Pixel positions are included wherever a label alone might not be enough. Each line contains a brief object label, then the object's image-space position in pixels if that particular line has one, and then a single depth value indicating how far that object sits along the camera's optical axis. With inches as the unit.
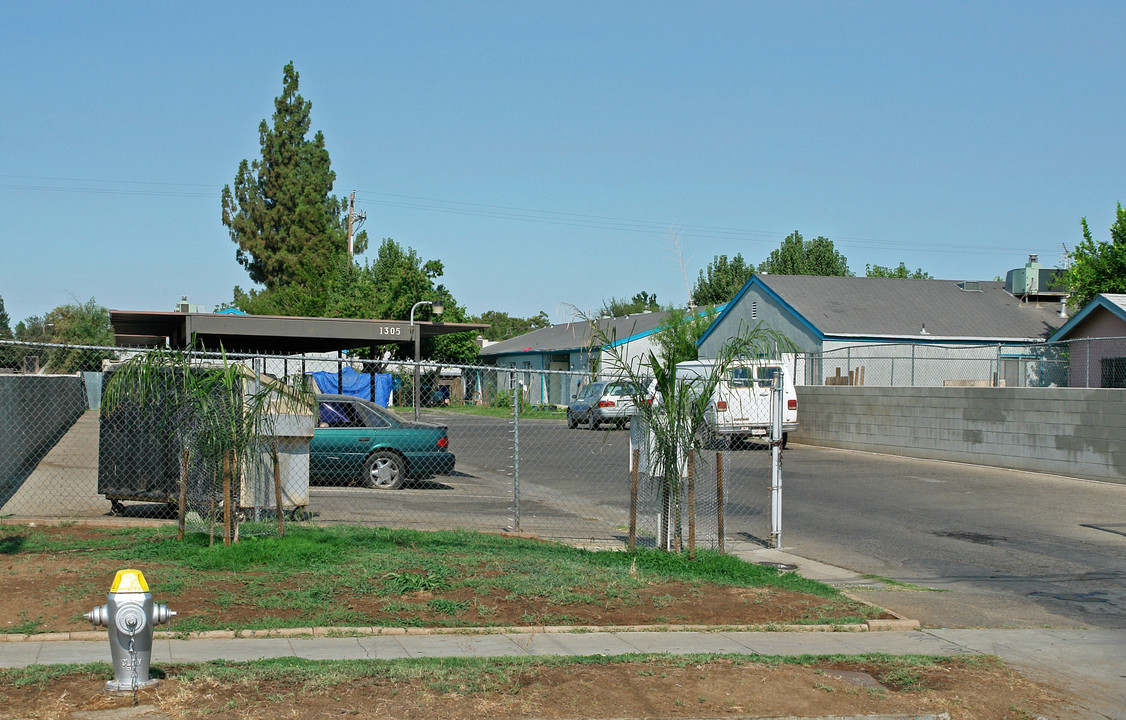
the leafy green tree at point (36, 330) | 2779.5
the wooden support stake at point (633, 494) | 370.3
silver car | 1117.1
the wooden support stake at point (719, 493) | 369.4
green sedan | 566.3
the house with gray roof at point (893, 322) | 1222.3
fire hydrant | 202.4
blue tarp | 1261.1
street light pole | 1022.1
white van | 858.8
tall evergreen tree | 2413.9
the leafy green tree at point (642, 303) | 3038.9
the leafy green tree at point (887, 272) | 2957.7
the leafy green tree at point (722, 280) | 2484.0
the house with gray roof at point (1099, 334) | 973.2
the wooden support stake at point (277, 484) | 357.1
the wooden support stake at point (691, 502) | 363.9
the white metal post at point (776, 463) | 430.0
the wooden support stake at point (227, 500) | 343.6
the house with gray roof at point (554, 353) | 1875.0
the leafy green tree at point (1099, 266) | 1149.1
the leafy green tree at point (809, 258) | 2442.2
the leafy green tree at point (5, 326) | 3050.9
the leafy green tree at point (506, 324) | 4453.7
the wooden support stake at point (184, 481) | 346.0
